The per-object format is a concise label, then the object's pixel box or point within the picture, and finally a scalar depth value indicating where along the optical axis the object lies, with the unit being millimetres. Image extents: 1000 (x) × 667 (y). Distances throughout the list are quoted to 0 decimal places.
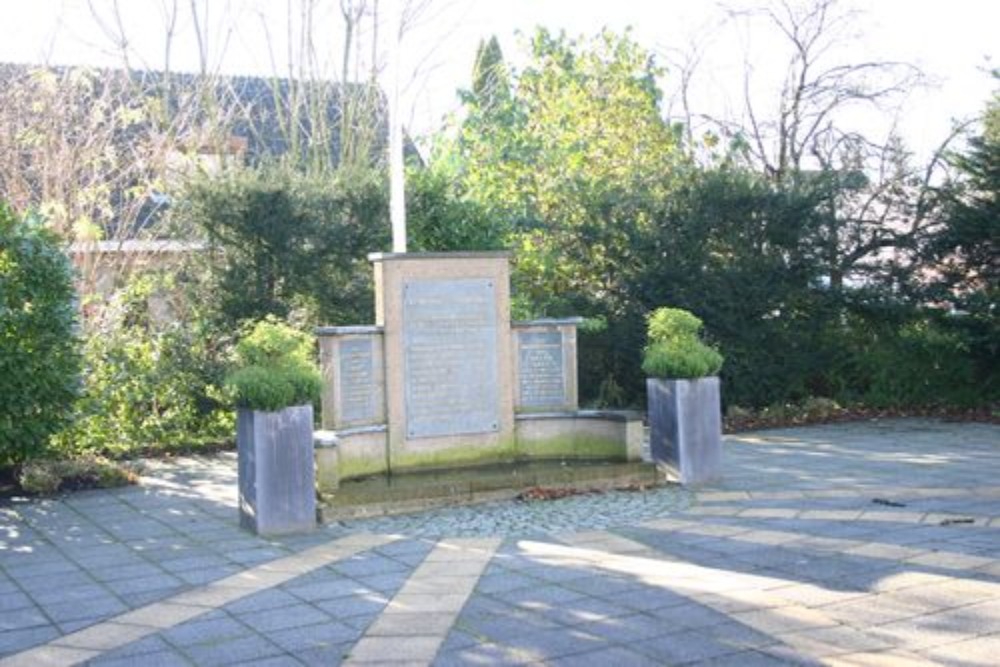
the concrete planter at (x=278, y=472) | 7375
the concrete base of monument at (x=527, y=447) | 8781
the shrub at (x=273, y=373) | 7410
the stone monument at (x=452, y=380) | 8812
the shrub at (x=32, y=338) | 9273
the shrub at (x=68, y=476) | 9305
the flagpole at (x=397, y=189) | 10812
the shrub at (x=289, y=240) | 12844
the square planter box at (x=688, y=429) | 9023
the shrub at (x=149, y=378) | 11664
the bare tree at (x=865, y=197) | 14617
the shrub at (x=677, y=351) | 9047
